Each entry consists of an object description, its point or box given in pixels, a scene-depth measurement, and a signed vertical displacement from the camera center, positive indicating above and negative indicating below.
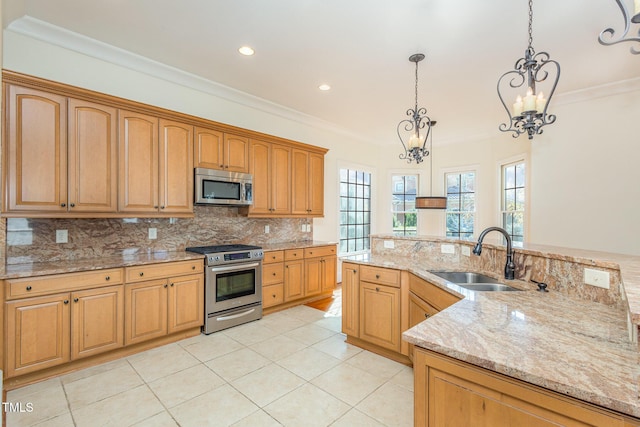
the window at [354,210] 5.79 +0.03
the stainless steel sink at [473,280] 2.12 -0.54
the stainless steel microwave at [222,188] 3.42 +0.28
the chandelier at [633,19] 1.17 +0.80
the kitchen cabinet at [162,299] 2.76 -0.89
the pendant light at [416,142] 3.05 +0.77
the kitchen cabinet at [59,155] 2.39 +0.48
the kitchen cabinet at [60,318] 2.21 -0.89
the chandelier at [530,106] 1.93 +0.74
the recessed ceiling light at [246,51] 2.94 +1.62
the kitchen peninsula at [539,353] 0.91 -0.52
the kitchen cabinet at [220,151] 3.46 +0.74
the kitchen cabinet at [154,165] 2.93 +0.48
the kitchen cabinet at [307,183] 4.52 +0.45
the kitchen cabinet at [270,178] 4.03 +0.48
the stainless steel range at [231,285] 3.27 -0.87
